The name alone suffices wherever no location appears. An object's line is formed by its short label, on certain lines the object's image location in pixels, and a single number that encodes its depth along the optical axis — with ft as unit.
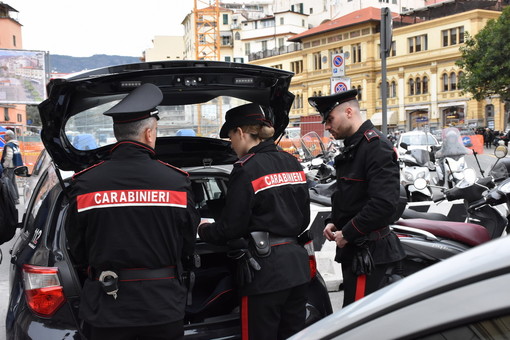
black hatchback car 8.79
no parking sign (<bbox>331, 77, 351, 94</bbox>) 30.34
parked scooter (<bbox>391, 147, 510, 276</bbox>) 14.02
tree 124.47
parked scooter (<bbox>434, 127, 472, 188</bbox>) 29.53
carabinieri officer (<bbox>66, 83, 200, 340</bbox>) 7.86
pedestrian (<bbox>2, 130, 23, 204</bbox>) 40.50
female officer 9.33
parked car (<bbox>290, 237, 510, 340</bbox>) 3.36
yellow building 166.81
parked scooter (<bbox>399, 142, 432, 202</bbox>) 28.86
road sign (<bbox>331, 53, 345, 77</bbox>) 32.73
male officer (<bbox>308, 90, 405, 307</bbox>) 10.53
